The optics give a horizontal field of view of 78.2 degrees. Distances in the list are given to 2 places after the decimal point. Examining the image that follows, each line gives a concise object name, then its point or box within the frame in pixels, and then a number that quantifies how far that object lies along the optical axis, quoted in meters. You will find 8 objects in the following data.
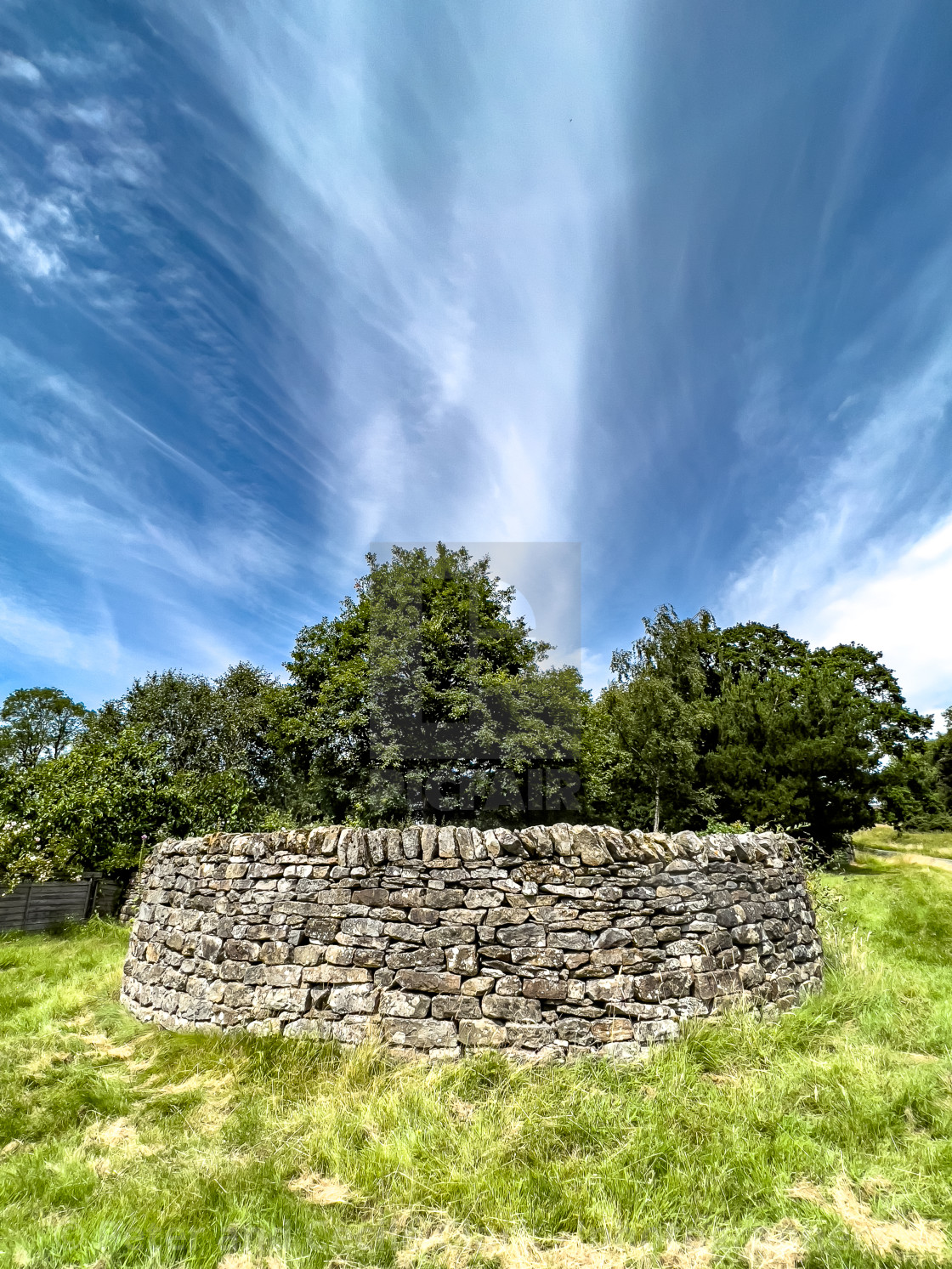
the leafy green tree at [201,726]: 30.45
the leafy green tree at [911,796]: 23.28
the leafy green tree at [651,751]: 25.33
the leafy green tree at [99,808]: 15.85
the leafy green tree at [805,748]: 21.58
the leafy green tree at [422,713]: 19.92
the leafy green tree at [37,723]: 34.41
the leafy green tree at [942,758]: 41.29
